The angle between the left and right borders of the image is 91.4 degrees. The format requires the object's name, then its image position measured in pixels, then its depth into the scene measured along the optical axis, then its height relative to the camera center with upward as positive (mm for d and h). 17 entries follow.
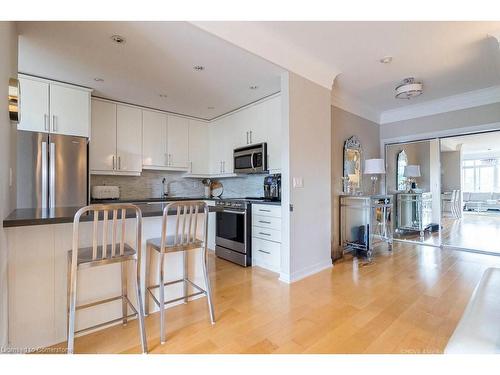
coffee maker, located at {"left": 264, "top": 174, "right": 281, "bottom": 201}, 3555 +31
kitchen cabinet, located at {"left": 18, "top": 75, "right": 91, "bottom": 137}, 2777 +998
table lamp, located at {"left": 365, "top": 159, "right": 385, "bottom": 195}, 3980 +373
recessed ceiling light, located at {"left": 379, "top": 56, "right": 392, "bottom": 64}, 2757 +1486
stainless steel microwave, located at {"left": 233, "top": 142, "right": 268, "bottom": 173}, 3561 +470
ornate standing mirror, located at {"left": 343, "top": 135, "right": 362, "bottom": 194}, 3918 +389
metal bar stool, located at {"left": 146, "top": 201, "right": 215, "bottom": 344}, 1736 -416
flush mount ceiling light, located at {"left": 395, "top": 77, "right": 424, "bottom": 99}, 3254 +1357
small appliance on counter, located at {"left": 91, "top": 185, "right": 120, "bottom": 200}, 3527 -34
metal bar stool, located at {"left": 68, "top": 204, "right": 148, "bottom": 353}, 1386 -416
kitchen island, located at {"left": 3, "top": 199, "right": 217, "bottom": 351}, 1487 -608
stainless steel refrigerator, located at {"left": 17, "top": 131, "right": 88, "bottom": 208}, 2537 +216
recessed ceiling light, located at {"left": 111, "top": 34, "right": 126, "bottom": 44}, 2154 +1357
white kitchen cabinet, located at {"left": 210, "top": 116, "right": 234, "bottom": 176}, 4238 +765
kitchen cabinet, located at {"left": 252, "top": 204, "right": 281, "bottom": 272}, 3053 -616
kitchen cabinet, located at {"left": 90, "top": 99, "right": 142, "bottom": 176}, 3486 +757
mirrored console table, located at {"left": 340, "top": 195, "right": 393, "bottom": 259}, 3623 -534
